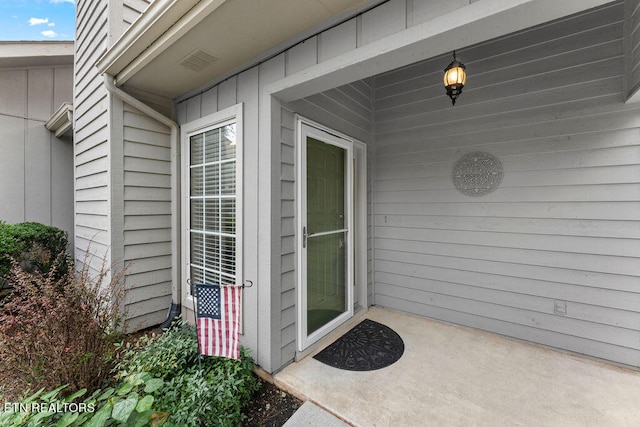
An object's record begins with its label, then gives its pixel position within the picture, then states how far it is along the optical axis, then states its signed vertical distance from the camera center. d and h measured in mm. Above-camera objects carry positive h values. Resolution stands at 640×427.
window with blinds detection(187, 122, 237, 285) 2484 +61
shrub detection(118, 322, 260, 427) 1561 -1147
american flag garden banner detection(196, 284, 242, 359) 1879 -783
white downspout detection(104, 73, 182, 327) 2963 -204
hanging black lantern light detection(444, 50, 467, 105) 2271 +1167
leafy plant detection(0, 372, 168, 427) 1109 -891
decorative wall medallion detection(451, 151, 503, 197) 2721 +401
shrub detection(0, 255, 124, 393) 1599 -824
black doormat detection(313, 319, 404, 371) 2291 -1305
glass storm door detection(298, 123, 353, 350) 2396 -227
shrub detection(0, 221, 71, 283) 3244 -471
